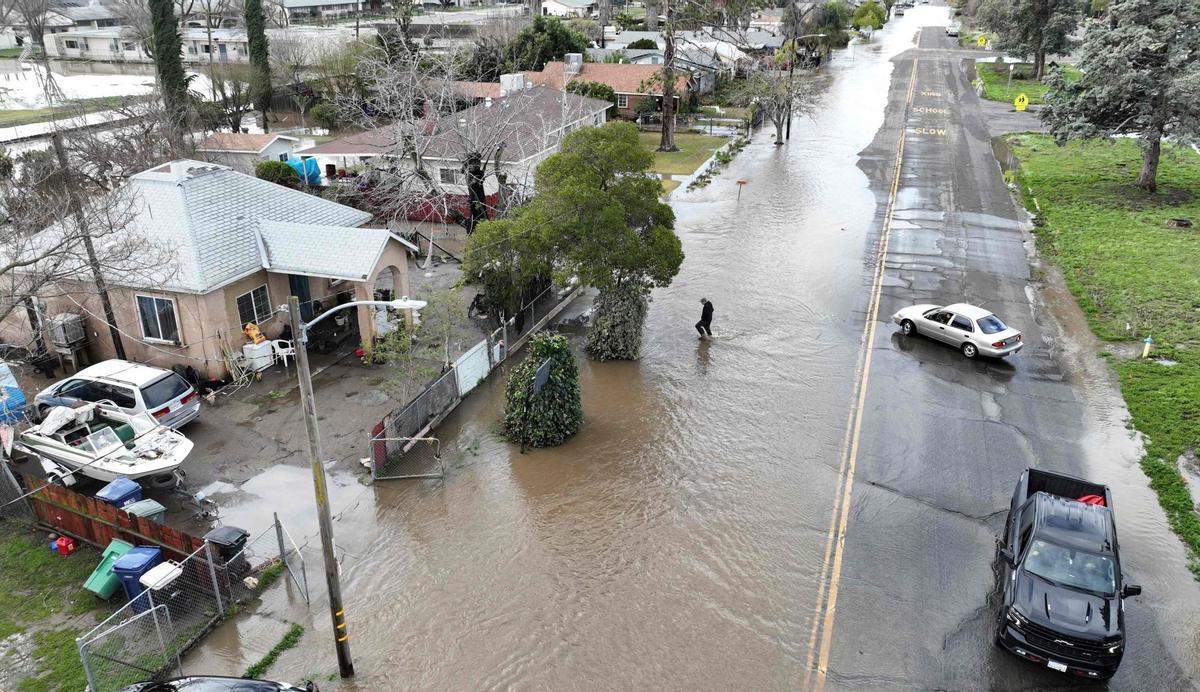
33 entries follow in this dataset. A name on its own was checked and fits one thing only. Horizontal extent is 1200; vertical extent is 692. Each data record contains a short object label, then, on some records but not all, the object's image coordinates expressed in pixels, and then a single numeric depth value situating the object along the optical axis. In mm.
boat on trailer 16516
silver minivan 18578
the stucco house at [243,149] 40781
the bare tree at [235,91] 51312
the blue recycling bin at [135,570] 13117
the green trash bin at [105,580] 13516
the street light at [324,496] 10773
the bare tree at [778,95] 52469
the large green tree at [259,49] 55594
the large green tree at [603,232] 21875
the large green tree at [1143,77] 34500
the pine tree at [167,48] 43562
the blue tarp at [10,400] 18828
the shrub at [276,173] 37531
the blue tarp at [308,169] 40844
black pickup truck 11906
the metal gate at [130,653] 11656
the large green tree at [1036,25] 66062
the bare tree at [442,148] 29359
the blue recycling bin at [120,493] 15344
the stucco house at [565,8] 120375
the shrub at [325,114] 56312
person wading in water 24562
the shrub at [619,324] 22703
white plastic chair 22562
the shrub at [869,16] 123000
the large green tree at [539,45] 65188
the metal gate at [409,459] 17656
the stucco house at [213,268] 21156
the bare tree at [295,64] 60938
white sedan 22688
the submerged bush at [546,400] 18672
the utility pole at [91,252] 18061
